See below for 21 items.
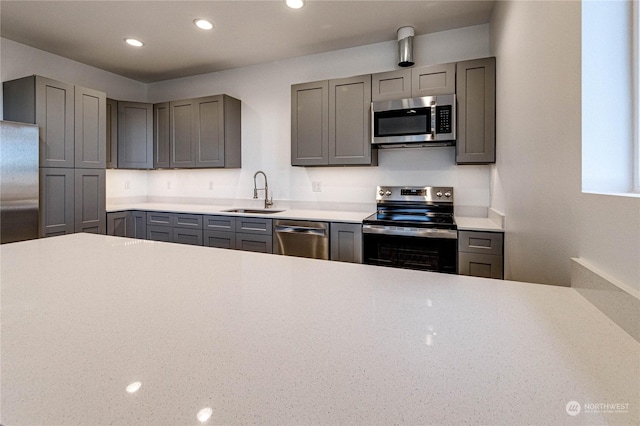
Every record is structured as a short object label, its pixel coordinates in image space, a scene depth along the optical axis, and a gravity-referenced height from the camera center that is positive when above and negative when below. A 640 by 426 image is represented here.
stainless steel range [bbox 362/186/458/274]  2.52 -0.17
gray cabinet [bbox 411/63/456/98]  2.71 +1.06
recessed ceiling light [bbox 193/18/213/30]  2.85 +1.59
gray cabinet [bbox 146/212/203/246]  3.56 -0.19
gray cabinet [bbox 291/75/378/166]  3.02 +0.81
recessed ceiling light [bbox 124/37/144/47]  3.20 +1.61
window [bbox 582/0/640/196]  0.92 +0.31
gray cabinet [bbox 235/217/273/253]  3.19 -0.23
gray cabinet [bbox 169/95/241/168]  3.74 +0.88
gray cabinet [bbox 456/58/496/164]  2.61 +0.78
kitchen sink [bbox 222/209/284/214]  3.71 -0.01
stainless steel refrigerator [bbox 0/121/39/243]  2.68 +0.23
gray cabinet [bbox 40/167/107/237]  3.10 +0.09
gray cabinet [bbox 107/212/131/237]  3.70 -0.15
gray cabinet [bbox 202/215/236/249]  3.36 -0.22
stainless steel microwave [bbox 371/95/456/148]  2.69 +0.73
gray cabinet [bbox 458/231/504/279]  2.37 -0.31
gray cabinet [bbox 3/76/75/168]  3.00 +0.90
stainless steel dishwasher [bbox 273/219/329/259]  2.97 -0.26
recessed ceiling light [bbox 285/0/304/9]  2.53 +1.56
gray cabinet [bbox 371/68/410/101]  2.84 +1.07
